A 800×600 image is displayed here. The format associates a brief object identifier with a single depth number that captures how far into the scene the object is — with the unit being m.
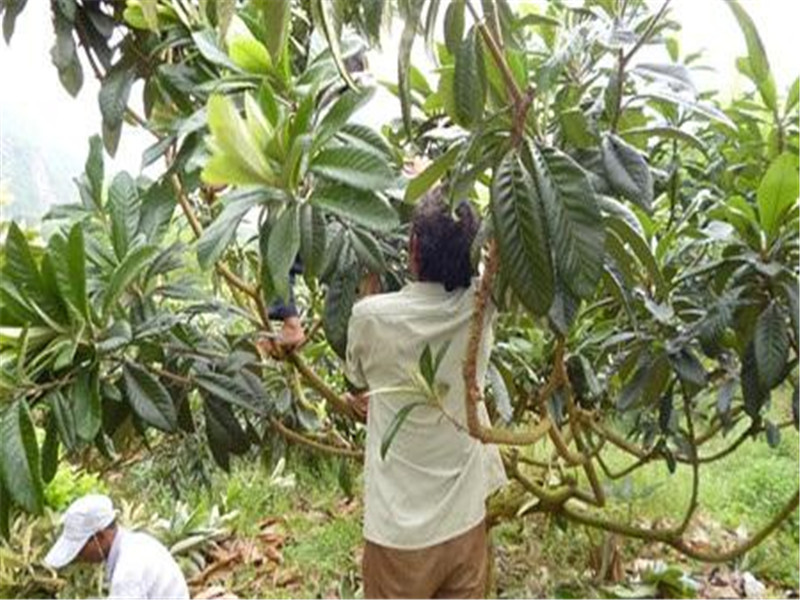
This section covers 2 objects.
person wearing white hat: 1.93
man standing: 1.27
